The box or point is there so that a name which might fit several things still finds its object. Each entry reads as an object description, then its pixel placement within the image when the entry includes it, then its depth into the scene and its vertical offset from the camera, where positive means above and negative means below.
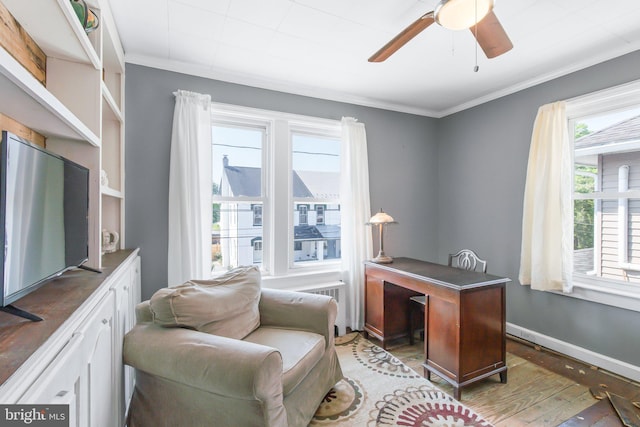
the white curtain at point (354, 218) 3.14 -0.05
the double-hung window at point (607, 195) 2.34 +0.17
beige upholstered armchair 1.28 -0.72
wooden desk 2.03 -0.79
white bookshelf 1.02 +0.60
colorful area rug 1.82 -1.27
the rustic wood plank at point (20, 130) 1.19 +0.37
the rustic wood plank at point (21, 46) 1.18 +0.74
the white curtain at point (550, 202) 2.58 +0.11
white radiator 3.01 -0.84
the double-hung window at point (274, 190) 2.83 +0.24
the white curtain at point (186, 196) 2.48 +0.14
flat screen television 0.83 -0.02
